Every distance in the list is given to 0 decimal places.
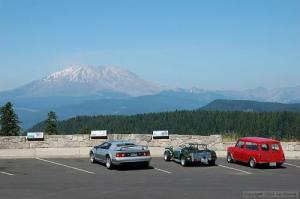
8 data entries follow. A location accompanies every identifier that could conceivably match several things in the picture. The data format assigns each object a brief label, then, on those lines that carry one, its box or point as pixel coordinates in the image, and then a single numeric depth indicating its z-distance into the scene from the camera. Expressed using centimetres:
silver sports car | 2219
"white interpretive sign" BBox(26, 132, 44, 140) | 3033
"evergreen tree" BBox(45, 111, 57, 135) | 8694
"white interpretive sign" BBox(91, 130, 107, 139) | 3162
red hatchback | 2347
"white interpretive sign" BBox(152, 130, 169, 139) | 3198
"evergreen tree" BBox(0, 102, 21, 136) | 8200
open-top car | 2373
